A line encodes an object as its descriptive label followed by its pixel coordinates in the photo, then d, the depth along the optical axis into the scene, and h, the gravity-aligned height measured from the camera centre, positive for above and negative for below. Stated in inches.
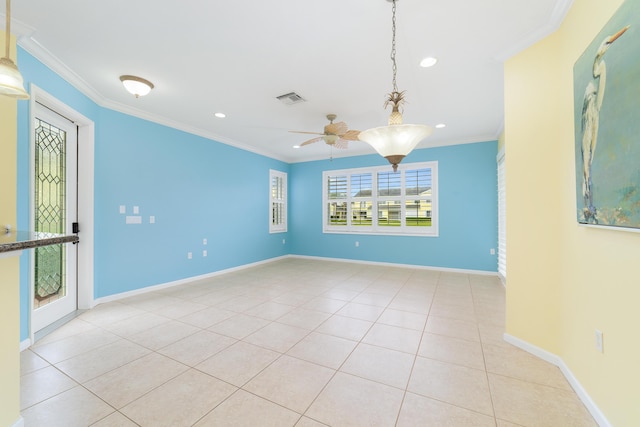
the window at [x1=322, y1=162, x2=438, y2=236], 222.2 +15.1
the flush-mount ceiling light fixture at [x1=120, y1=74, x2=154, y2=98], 110.1 +59.0
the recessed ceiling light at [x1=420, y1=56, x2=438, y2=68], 98.2 +61.0
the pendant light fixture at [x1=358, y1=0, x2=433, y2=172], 65.9 +21.3
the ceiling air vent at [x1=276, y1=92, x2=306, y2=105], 128.2 +61.7
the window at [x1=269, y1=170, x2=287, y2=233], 257.3 +15.5
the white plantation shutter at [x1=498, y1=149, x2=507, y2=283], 173.6 -0.3
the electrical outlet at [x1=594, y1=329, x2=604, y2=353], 58.1 -29.7
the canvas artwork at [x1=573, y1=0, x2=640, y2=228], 46.0 +19.2
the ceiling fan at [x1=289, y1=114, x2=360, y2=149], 137.2 +45.8
